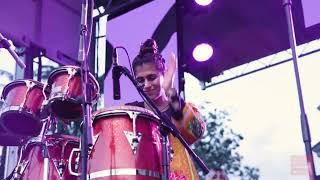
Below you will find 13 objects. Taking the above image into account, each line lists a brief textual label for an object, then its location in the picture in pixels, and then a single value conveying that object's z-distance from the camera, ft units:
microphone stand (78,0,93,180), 8.54
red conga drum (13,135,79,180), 11.36
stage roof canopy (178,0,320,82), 21.09
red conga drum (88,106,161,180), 9.41
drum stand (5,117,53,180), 11.31
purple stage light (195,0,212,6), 19.81
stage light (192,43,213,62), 20.92
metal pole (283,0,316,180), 7.83
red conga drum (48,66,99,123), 11.44
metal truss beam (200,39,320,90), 27.61
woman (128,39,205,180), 10.22
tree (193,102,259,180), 67.15
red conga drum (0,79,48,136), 12.44
